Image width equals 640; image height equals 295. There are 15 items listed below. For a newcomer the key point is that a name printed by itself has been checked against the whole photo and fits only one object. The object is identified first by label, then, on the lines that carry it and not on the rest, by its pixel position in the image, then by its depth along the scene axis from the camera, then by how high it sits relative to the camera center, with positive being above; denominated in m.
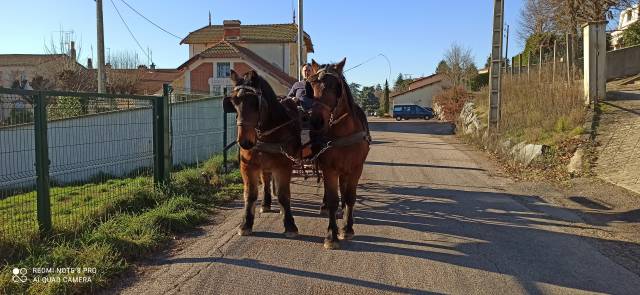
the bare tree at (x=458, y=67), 56.00 +6.47
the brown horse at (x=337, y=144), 5.23 -0.22
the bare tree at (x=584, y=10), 23.20 +5.33
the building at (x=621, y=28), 26.97 +5.40
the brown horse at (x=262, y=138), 5.14 -0.15
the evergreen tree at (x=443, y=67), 63.61 +7.42
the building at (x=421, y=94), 65.09 +3.81
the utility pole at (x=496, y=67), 17.05 +1.92
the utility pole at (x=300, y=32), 19.38 +3.57
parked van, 53.30 +1.17
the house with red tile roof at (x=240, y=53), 36.94 +5.86
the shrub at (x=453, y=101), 34.28 +1.60
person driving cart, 6.56 +0.45
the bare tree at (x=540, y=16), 27.43 +6.11
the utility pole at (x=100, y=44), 20.09 +3.28
